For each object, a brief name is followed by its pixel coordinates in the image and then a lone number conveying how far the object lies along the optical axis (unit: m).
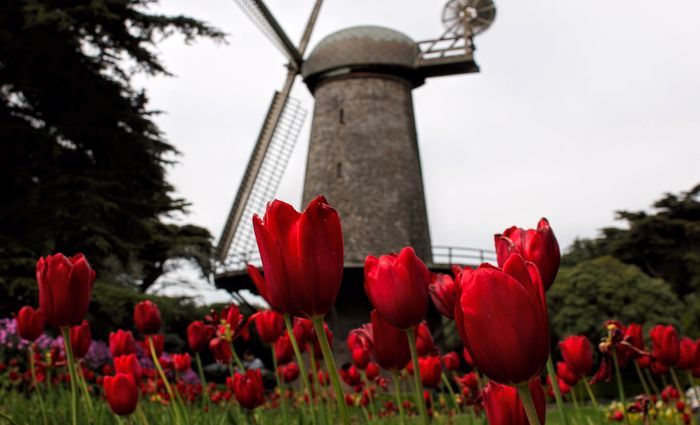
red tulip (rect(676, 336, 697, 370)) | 2.71
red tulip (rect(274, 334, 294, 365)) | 2.87
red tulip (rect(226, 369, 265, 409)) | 2.20
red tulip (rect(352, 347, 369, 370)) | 2.89
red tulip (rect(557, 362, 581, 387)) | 2.85
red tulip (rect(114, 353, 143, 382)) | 2.53
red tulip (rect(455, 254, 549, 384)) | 0.84
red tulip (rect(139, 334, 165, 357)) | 3.07
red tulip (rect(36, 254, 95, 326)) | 1.83
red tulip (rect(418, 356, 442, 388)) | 2.48
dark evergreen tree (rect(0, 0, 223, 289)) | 9.70
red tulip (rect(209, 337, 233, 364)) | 2.49
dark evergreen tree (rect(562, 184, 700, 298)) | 27.88
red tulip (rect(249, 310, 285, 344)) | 2.54
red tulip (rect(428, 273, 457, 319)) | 1.78
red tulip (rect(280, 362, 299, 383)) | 3.71
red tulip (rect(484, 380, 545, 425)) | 1.06
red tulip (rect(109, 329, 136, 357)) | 2.81
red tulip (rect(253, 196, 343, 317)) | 1.07
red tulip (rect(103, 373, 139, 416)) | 2.09
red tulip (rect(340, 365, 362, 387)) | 4.03
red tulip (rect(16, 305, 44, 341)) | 2.66
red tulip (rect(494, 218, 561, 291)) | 1.36
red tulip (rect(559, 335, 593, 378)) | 2.17
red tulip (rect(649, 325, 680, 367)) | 2.45
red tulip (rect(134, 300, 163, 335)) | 2.64
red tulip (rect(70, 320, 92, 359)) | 2.66
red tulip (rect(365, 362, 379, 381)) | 3.54
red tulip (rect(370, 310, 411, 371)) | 1.67
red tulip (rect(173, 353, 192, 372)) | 3.39
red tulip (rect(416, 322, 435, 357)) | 2.25
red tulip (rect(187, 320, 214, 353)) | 2.79
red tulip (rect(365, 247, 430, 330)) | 1.37
